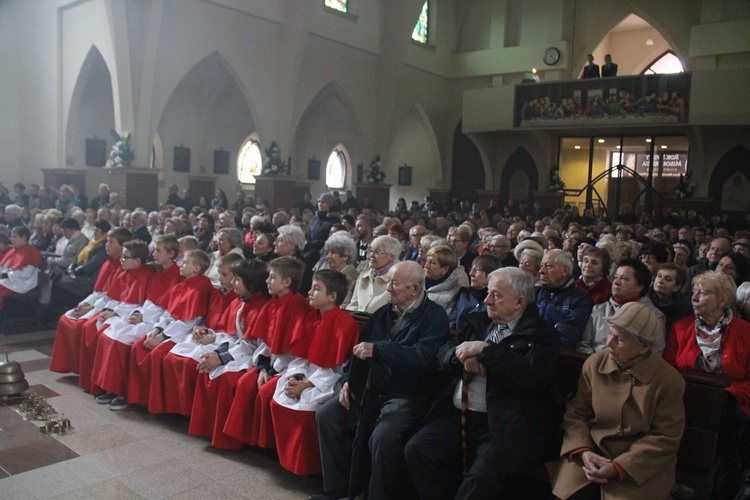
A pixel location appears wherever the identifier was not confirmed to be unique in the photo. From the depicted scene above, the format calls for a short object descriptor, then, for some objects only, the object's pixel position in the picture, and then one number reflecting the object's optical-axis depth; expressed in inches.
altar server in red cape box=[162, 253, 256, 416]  186.7
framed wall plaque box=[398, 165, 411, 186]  975.6
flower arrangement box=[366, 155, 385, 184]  778.8
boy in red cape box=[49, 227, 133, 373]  230.1
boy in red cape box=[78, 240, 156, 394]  221.3
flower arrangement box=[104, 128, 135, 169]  560.1
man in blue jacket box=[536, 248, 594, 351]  158.6
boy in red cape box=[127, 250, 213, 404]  200.4
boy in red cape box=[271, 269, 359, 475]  156.6
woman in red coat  135.3
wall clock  803.4
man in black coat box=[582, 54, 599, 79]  721.6
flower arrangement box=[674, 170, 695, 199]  730.2
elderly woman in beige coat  110.5
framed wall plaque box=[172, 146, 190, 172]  816.9
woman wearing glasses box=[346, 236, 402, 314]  193.9
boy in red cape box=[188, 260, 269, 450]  176.1
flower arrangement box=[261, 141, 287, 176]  660.7
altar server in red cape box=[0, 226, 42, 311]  302.0
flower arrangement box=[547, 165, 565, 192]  808.3
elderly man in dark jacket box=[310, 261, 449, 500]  136.6
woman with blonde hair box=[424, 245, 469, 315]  182.4
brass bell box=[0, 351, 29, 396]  210.5
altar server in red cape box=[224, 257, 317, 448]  167.2
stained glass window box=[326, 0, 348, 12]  708.3
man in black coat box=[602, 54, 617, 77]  703.1
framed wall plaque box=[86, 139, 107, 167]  706.8
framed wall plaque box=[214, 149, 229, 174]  859.4
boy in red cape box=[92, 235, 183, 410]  209.3
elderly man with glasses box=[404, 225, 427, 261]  292.5
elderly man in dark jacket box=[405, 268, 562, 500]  122.5
